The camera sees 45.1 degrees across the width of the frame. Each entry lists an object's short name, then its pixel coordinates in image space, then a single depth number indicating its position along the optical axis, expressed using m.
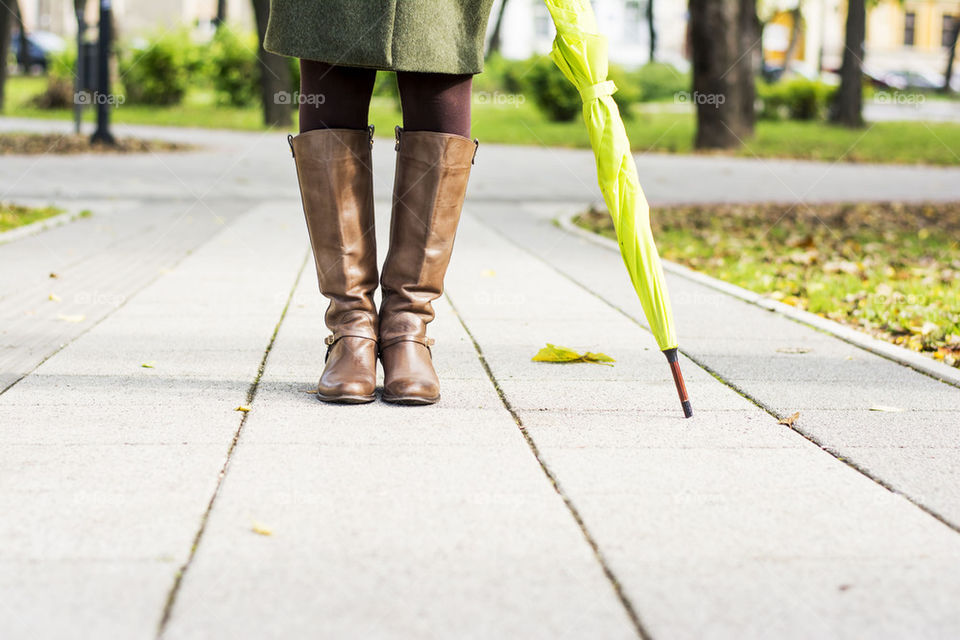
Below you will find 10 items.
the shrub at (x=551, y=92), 21.78
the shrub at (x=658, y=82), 34.16
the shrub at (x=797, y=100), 26.48
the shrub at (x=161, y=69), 22.92
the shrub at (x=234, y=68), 22.50
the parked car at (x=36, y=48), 38.56
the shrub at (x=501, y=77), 29.17
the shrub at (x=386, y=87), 20.97
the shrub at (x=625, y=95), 21.83
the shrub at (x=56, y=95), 21.02
